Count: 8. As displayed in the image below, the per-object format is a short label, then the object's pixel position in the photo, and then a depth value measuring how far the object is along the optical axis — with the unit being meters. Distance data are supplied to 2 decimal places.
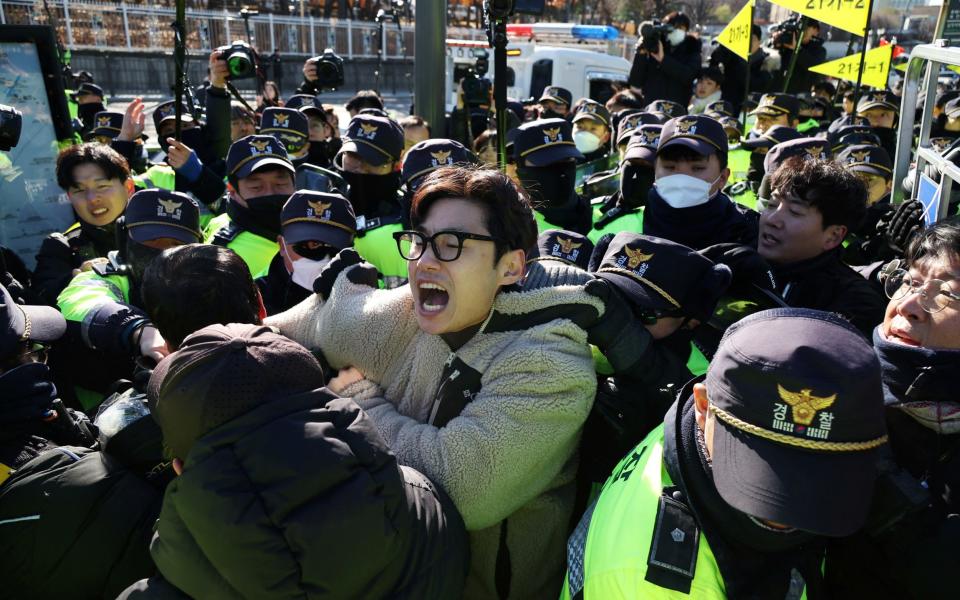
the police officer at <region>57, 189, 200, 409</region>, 2.49
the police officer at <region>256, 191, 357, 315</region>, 2.85
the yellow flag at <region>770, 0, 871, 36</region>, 5.02
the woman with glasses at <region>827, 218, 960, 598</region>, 1.52
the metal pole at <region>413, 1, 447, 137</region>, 4.04
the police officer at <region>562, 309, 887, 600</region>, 1.26
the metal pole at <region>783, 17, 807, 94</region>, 6.14
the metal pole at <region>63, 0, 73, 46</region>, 19.25
